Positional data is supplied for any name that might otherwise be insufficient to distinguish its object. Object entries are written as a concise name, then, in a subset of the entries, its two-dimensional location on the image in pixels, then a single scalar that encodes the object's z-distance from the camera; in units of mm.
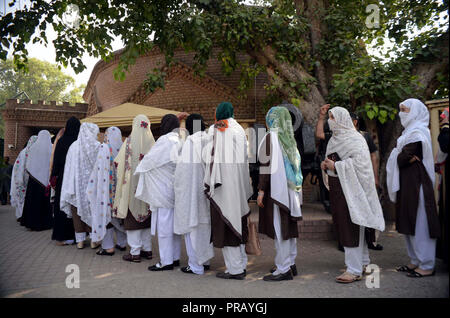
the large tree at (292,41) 6562
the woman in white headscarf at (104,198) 5035
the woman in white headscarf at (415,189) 3703
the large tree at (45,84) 37219
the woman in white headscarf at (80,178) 5285
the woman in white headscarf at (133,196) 4719
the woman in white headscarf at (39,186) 7025
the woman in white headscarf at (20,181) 7777
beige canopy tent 8500
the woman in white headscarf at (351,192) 3717
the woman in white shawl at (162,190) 4352
